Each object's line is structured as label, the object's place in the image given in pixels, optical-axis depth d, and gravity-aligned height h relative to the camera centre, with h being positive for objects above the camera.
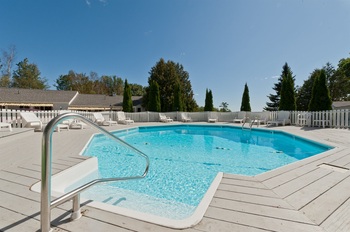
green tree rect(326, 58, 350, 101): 32.26 +5.86
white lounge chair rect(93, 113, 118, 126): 13.07 -0.44
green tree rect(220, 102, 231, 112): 40.03 +1.90
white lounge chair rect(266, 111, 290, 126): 13.36 -0.37
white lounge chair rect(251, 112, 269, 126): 15.13 -0.24
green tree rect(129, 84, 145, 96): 51.25 +7.07
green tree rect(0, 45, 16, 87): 30.72 +8.84
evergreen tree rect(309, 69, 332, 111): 12.36 +1.35
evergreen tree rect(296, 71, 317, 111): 32.28 +3.62
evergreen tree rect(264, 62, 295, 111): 32.36 +2.97
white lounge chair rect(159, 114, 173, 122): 17.53 -0.48
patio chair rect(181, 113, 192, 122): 18.02 -0.39
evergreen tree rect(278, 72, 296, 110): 16.41 +1.75
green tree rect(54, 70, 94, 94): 44.47 +8.07
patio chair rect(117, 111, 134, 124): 15.19 -0.35
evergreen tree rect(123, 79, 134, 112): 22.83 +1.70
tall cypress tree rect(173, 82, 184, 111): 22.59 +1.82
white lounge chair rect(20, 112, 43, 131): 8.40 -0.36
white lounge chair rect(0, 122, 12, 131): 6.83 -0.43
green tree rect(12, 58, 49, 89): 36.68 +8.10
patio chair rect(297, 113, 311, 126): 11.95 -0.33
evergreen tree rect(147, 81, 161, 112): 22.97 +1.97
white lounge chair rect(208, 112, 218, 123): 18.30 -0.29
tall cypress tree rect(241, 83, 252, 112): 21.36 +1.61
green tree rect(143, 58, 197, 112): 27.94 +5.57
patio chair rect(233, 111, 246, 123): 16.34 -0.35
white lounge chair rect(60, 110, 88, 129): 10.54 -0.65
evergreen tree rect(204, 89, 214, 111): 22.59 +1.69
